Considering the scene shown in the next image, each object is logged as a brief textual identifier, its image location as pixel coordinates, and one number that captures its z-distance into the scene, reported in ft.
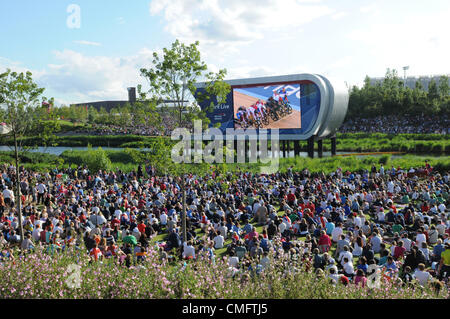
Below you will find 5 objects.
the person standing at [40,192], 73.05
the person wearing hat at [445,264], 32.24
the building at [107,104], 515.50
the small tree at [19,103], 38.29
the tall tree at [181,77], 39.86
